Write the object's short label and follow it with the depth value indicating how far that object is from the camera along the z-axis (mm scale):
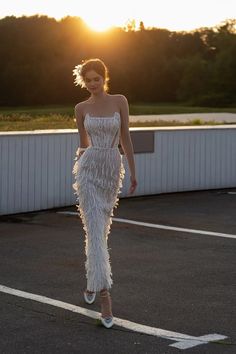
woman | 7249
